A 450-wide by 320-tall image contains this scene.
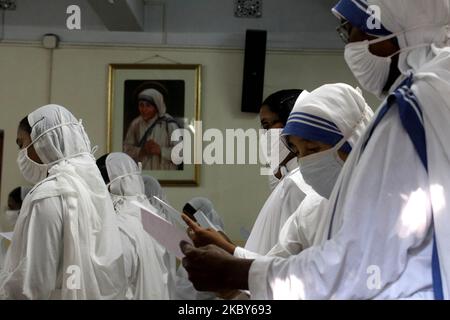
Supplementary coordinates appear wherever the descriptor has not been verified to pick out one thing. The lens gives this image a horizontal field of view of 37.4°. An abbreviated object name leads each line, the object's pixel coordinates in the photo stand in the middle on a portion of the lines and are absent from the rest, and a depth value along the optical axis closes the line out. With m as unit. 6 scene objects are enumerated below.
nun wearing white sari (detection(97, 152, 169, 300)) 2.61
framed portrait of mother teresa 3.00
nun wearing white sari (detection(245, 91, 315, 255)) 2.32
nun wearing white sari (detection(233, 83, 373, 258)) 1.77
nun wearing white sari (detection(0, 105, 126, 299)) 2.33
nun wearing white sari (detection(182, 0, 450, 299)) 1.23
